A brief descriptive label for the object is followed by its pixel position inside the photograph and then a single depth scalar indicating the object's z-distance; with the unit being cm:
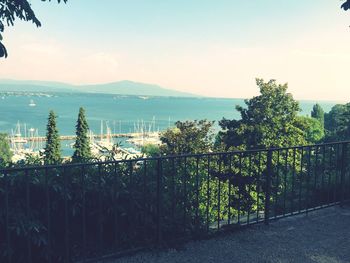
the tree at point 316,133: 4852
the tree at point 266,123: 2202
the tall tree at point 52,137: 3129
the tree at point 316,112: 6981
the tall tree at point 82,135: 3456
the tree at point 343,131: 2703
